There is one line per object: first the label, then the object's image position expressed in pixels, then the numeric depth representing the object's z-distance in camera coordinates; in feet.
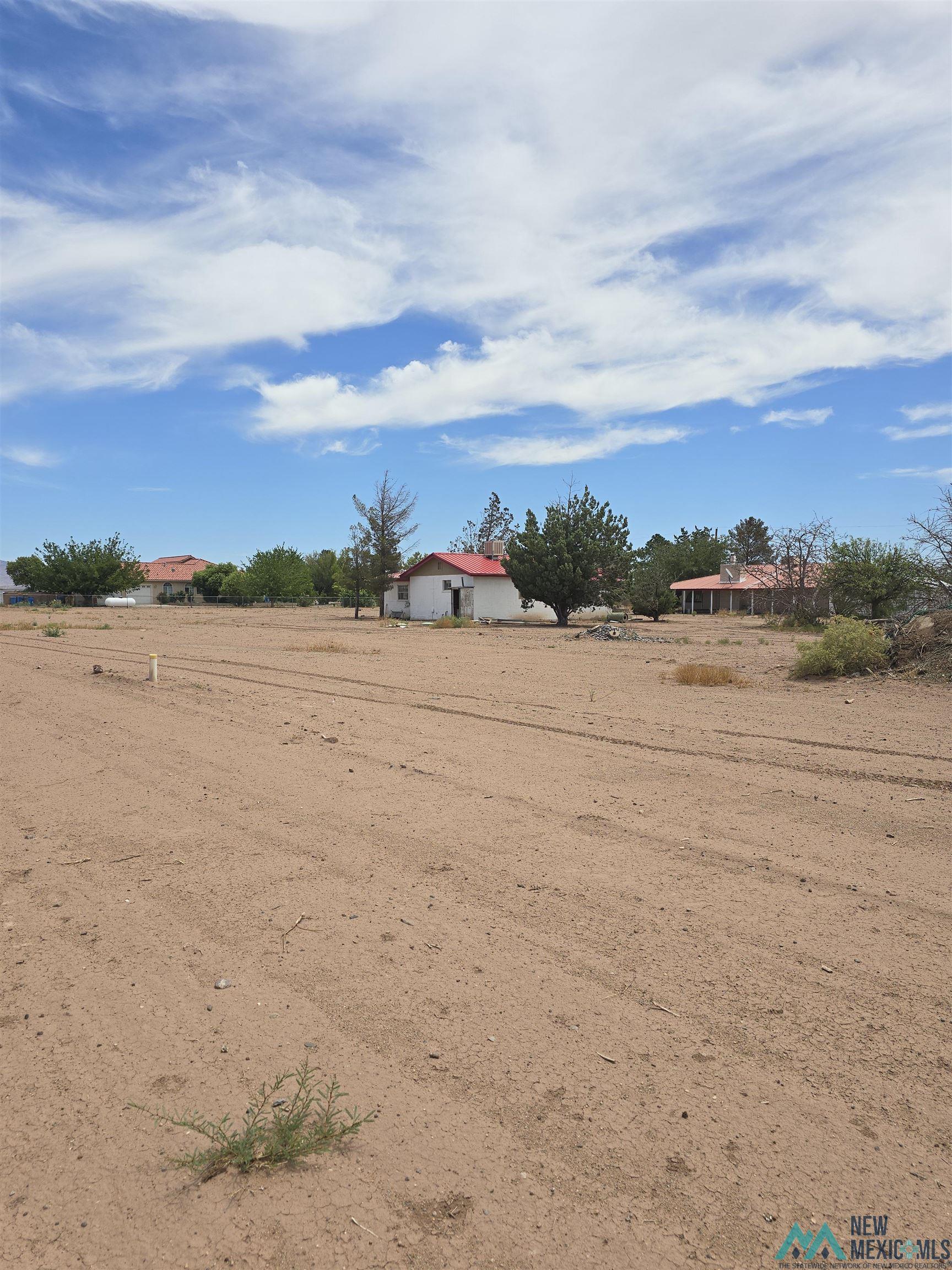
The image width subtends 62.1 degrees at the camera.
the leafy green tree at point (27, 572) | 245.65
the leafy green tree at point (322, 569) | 306.14
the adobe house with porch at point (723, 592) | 207.62
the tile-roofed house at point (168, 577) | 296.30
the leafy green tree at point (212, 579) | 275.59
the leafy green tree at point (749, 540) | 319.29
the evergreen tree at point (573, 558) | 135.23
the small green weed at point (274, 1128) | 9.02
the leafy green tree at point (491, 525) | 310.57
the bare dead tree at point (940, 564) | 52.29
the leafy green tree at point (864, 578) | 123.44
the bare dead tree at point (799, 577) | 131.23
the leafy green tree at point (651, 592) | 152.15
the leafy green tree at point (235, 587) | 254.88
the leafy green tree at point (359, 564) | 160.66
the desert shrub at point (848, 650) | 48.11
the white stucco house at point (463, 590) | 160.15
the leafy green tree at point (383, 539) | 159.02
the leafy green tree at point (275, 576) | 253.44
